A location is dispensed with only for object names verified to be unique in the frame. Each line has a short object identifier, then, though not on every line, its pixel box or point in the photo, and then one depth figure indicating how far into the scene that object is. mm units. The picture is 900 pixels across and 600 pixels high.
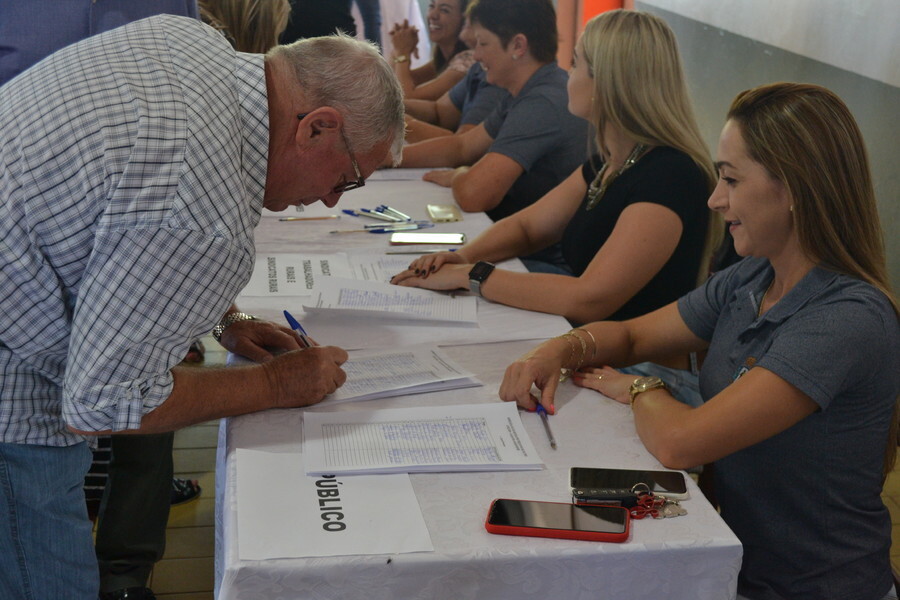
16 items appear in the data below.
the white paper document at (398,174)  3311
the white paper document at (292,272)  2049
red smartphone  1148
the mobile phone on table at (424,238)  2447
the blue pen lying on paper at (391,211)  2688
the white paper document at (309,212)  2695
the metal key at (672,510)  1216
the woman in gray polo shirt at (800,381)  1378
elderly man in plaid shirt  1096
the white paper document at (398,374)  1536
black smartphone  1233
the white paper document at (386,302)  1894
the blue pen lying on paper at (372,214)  2676
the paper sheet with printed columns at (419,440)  1305
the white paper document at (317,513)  1116
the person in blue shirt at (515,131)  2928
